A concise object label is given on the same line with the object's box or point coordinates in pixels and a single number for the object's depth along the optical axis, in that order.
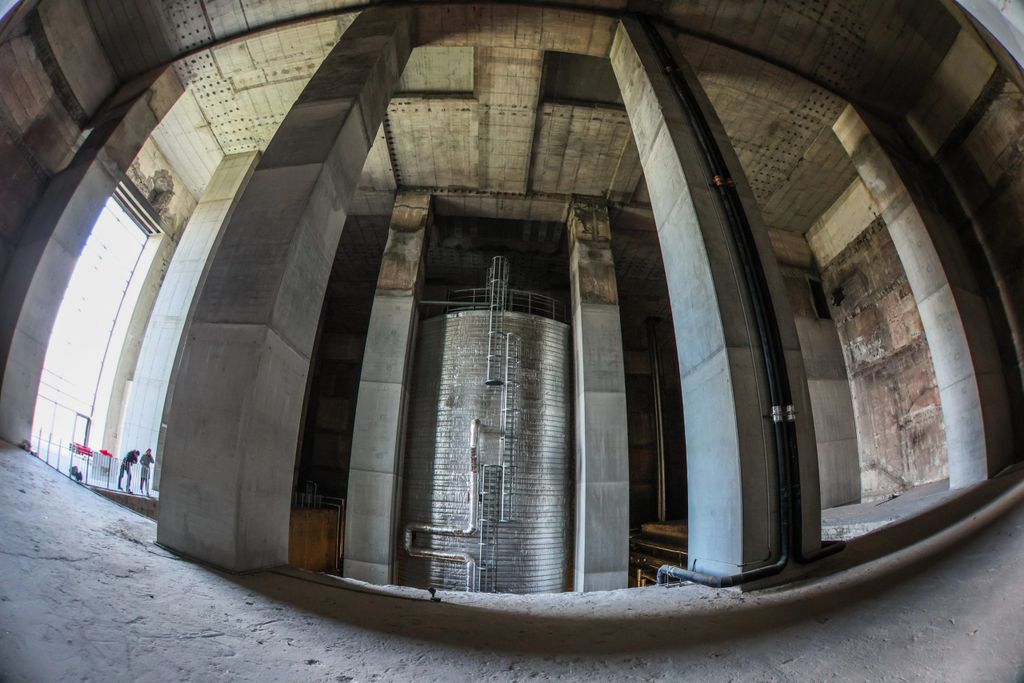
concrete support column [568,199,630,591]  10.02
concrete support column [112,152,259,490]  9.09
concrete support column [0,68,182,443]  6.78
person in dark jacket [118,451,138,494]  8.48
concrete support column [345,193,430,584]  10.14
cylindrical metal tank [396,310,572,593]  10.47
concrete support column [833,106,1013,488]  7.05
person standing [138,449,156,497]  8.31
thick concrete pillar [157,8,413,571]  4.05
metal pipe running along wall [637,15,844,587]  4.38
